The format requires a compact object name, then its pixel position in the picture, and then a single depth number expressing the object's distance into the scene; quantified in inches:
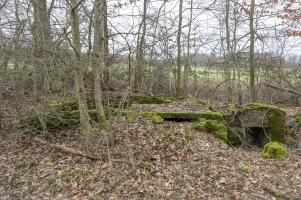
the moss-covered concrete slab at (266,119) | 332.2
